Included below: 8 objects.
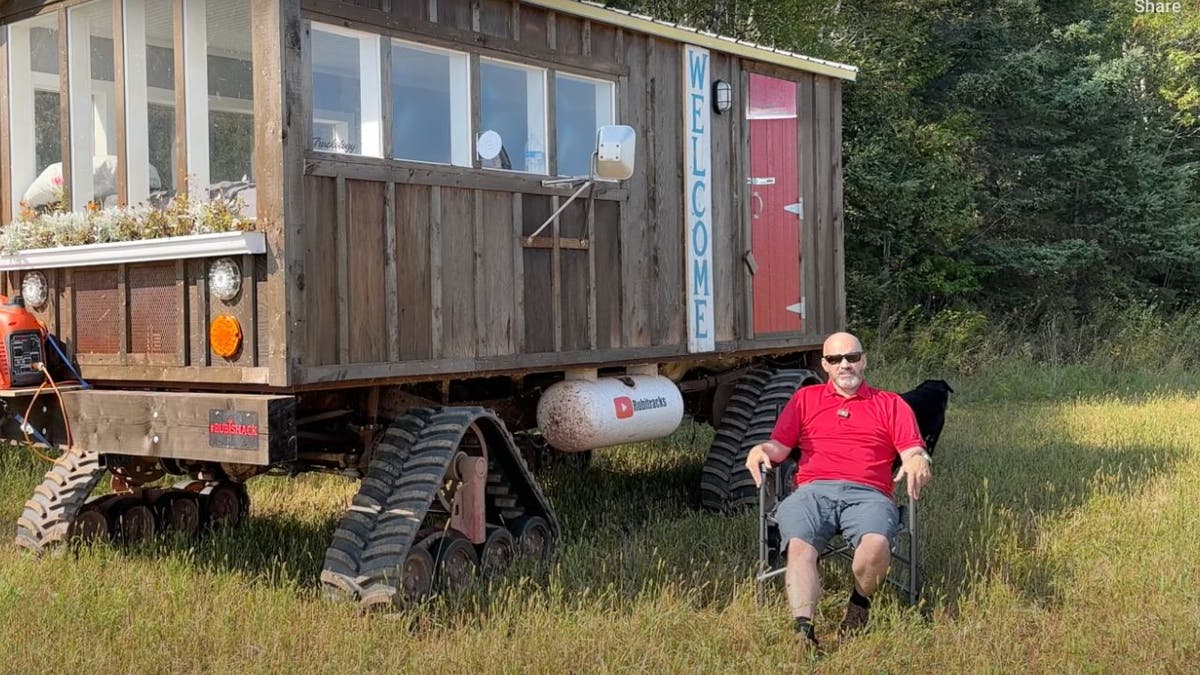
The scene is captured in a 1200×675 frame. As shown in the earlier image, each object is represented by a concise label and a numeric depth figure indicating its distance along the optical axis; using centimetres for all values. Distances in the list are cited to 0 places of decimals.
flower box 582
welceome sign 867
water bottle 736
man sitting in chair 573
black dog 870
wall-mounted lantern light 894
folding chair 598
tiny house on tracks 591
